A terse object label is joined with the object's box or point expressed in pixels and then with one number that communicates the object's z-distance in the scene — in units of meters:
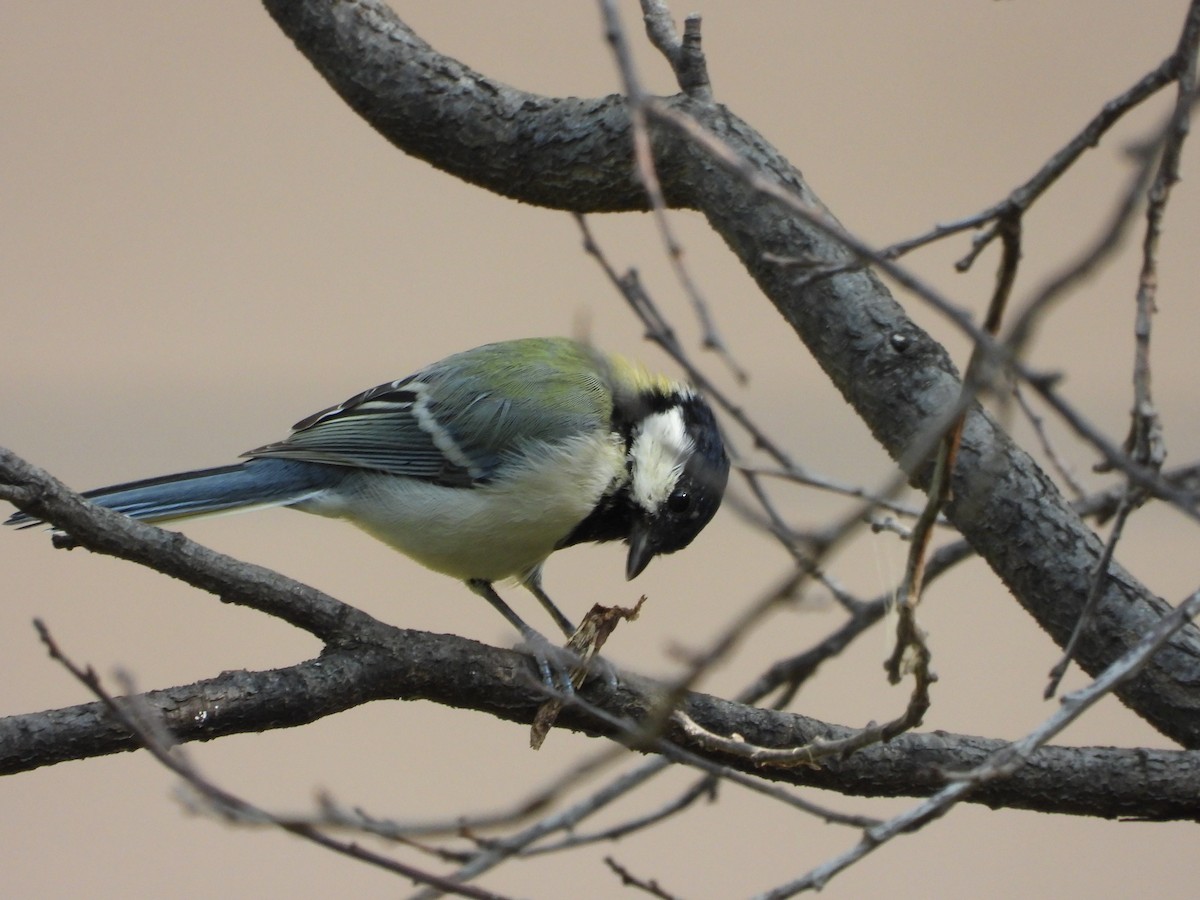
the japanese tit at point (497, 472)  3.95
